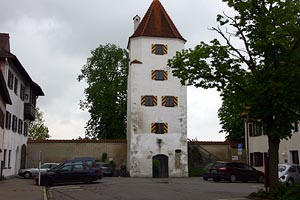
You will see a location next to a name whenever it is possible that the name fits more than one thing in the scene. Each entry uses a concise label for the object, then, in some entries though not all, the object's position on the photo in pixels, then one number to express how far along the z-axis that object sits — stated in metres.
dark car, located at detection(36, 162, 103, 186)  29.03
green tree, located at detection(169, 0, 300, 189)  16.72
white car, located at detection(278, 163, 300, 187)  27.09
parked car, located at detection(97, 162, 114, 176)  40.31
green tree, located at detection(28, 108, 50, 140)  78.39
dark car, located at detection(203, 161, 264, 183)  33.38
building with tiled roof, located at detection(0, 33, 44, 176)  32.69
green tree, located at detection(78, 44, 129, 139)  55.28
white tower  43.41
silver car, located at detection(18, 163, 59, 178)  36.88
